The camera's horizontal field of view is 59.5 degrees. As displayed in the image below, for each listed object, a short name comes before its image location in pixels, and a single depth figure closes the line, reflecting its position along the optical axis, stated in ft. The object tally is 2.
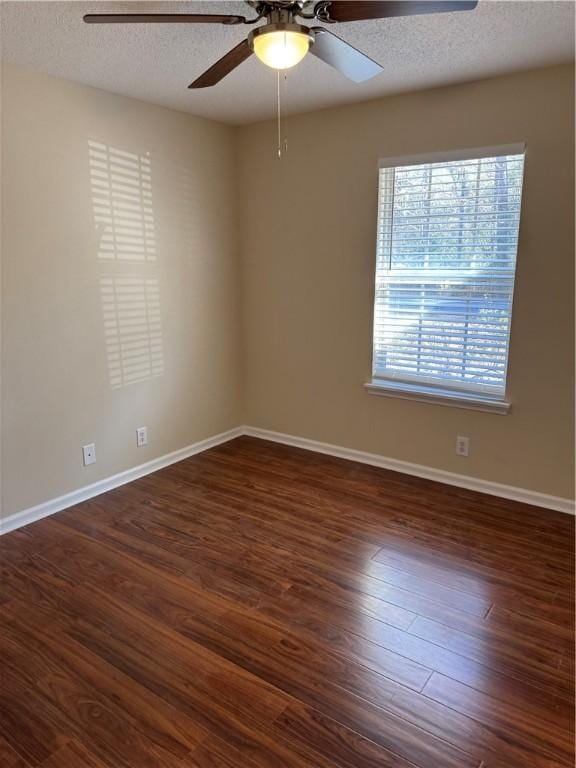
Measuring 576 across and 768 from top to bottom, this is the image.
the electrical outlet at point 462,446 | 10.72
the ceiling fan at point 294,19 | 5.19
